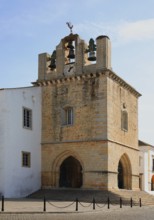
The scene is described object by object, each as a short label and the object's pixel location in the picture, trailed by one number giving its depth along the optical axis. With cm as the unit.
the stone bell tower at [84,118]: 2853
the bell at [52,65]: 3170
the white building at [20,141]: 2683
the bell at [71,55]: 3091
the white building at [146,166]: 5000
